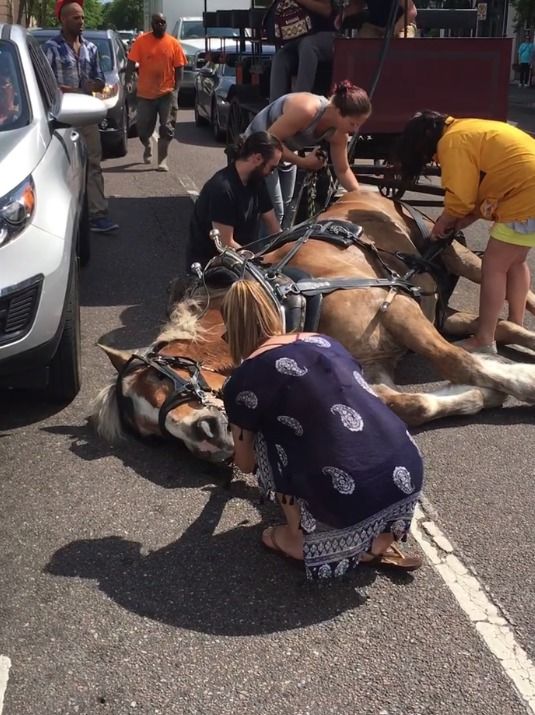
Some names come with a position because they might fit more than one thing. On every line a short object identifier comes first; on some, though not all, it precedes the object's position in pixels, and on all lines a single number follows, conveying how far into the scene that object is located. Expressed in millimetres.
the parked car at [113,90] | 12352
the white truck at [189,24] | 21516
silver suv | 3938
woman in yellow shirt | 4828
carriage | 6570
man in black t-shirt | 5312
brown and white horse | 3699
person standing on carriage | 7398
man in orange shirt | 11781
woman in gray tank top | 5469
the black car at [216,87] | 14156
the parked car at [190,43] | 21223
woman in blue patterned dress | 2959
